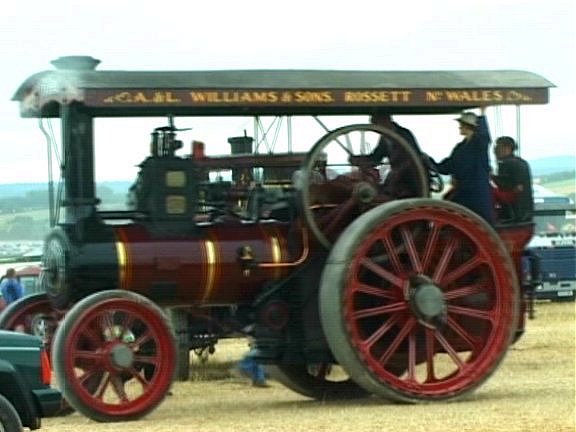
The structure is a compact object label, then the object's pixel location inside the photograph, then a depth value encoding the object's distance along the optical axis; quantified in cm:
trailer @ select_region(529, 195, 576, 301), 3531
